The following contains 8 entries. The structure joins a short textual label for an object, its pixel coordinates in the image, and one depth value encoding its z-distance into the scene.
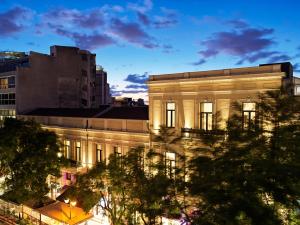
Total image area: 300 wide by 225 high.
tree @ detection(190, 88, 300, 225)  12.15
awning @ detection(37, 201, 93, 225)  24.31
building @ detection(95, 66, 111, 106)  86.12
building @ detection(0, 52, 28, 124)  40.88
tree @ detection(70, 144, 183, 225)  17.00
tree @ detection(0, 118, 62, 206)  28.14
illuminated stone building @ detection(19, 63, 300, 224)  19.47
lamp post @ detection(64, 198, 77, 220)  24.65
